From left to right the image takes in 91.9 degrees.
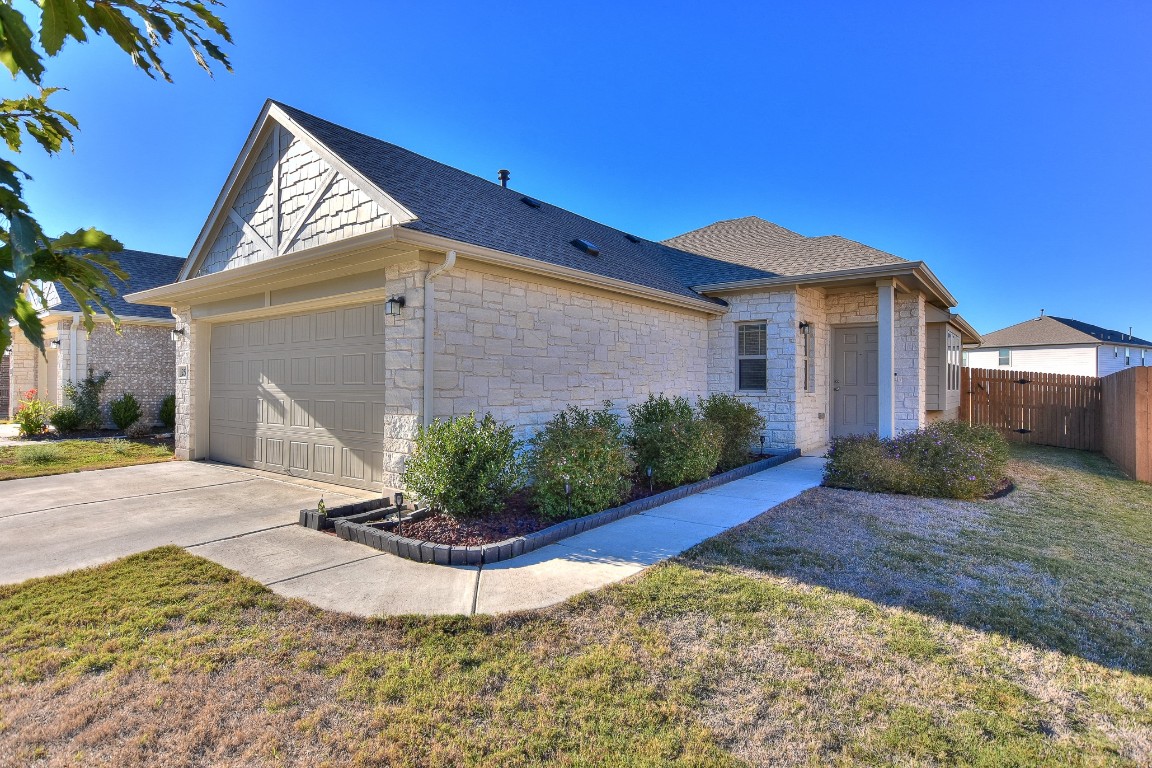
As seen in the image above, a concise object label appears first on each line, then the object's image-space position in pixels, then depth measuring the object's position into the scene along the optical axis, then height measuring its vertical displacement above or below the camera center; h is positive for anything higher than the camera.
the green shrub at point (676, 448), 7.39 -0.86
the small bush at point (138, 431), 12.99 -1.12
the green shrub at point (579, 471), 5.89 -0.94
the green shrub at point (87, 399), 13.97 -0.41
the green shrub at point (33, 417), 13.31 -0.84
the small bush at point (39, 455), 9.78 -1.33
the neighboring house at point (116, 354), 14.22 +0.77
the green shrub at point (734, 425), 9.05 -0.70
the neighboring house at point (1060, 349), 29.11 +1.96
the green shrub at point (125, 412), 14.28 -0.75
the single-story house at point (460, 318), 6.63 +1.04
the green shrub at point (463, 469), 5.51 -0.85
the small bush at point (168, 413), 14.97 -0.80
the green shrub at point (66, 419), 13.61 -0.90
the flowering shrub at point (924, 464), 7.25 -1.09
